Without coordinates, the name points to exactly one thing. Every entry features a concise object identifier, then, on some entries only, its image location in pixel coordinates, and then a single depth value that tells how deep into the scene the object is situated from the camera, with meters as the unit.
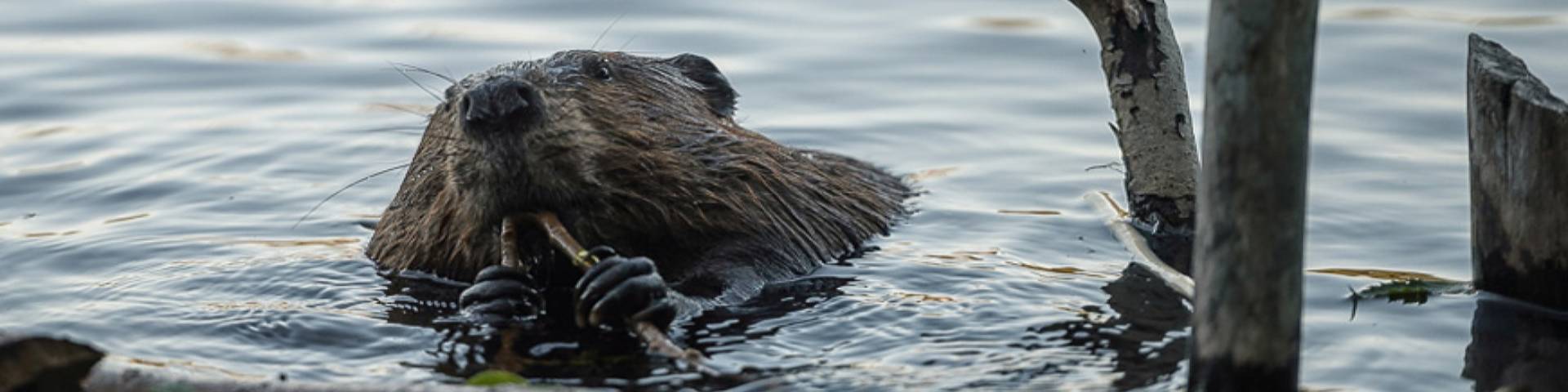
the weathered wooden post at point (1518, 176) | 8.36
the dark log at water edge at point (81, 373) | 5.89
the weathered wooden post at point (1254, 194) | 5.70
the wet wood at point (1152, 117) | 9.96
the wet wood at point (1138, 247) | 8.94
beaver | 8.28
